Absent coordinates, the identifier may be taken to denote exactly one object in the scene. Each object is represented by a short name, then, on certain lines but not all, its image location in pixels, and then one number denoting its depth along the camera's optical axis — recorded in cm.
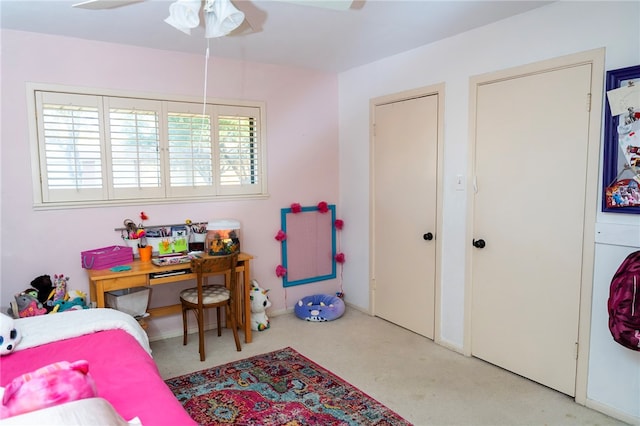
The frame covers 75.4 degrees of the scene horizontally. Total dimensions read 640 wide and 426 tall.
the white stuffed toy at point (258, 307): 374
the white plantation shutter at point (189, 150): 354
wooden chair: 316
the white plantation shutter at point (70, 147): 305
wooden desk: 290
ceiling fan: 212
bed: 126
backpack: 209
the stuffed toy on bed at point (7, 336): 192
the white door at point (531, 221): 254
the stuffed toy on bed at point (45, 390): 127
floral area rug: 242
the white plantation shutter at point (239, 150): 378
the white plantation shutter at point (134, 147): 330
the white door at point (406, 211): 347
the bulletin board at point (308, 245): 423
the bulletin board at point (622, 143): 221
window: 309
